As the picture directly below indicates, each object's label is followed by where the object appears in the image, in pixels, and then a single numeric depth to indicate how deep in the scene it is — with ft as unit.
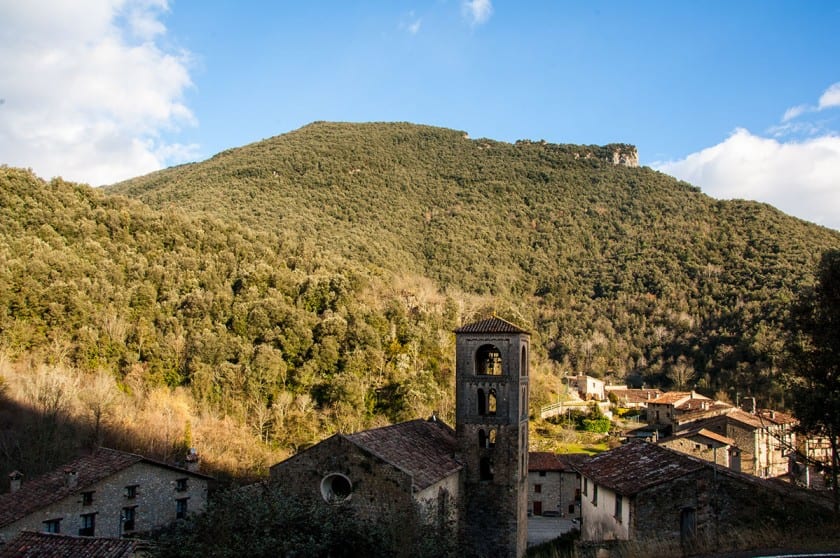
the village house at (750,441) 146.91
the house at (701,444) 136.15
